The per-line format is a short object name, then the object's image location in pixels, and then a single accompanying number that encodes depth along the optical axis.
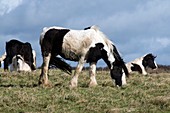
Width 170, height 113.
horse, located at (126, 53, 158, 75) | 33.41
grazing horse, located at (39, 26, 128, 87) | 18.33
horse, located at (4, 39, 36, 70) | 28.59
